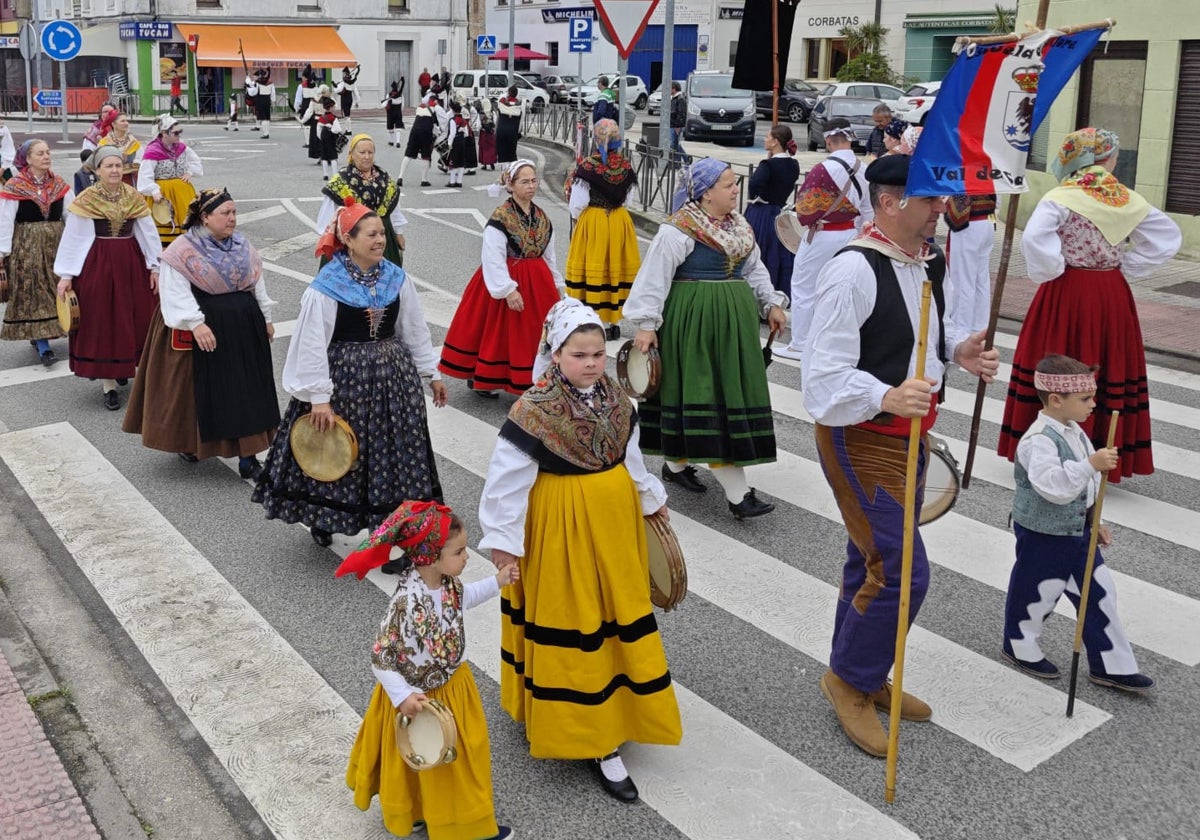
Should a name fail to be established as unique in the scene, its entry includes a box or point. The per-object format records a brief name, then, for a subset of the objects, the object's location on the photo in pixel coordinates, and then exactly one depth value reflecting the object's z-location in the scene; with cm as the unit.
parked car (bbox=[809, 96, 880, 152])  3011
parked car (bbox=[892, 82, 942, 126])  3072
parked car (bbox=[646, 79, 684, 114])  4534
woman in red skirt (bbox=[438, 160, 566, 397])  916
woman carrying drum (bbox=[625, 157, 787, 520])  723
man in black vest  470
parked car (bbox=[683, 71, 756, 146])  3288
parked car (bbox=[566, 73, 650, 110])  4766
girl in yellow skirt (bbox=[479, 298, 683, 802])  450
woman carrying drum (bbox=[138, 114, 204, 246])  1232
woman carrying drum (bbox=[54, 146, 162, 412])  946
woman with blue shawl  630
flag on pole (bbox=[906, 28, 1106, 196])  463
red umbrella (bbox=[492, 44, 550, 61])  5447
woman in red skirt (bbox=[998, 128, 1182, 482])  725
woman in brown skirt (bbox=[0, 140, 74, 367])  1033
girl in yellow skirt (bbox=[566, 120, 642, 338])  1094
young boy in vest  526
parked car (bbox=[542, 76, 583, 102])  4797
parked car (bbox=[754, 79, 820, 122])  4041
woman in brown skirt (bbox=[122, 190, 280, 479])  757
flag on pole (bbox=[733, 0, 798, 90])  1047
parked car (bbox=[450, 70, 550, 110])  4062
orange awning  4667
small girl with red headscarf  413
